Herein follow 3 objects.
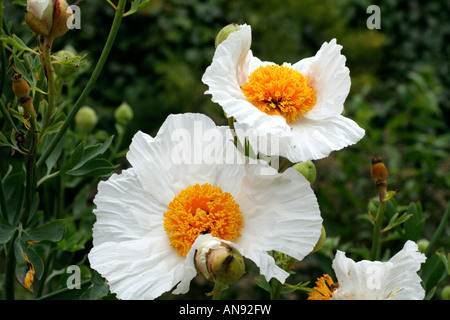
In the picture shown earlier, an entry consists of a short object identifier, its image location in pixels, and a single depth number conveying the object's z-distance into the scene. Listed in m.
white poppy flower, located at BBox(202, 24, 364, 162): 0.47
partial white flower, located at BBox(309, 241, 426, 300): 0.47
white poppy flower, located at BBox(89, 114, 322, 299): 0.47
